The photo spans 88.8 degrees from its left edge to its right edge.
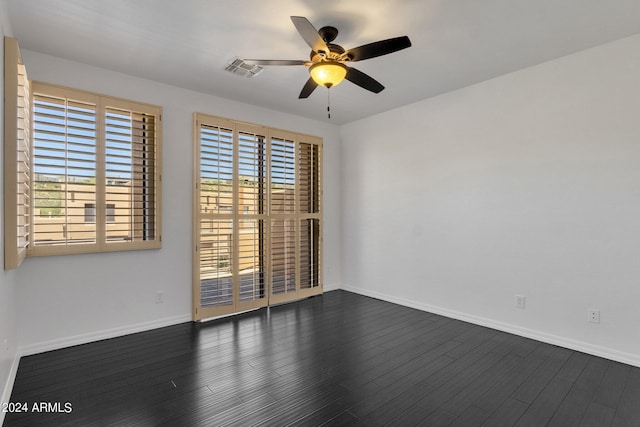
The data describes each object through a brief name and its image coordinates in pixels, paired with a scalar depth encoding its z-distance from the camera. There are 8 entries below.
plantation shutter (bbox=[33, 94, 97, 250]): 2.95
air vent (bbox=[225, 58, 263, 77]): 3.19
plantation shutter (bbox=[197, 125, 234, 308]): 3.93
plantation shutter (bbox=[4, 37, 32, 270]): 2.16
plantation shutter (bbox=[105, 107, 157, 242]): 3.34
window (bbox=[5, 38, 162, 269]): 2.92
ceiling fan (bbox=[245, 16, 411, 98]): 2.18
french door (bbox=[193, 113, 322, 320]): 3.95
